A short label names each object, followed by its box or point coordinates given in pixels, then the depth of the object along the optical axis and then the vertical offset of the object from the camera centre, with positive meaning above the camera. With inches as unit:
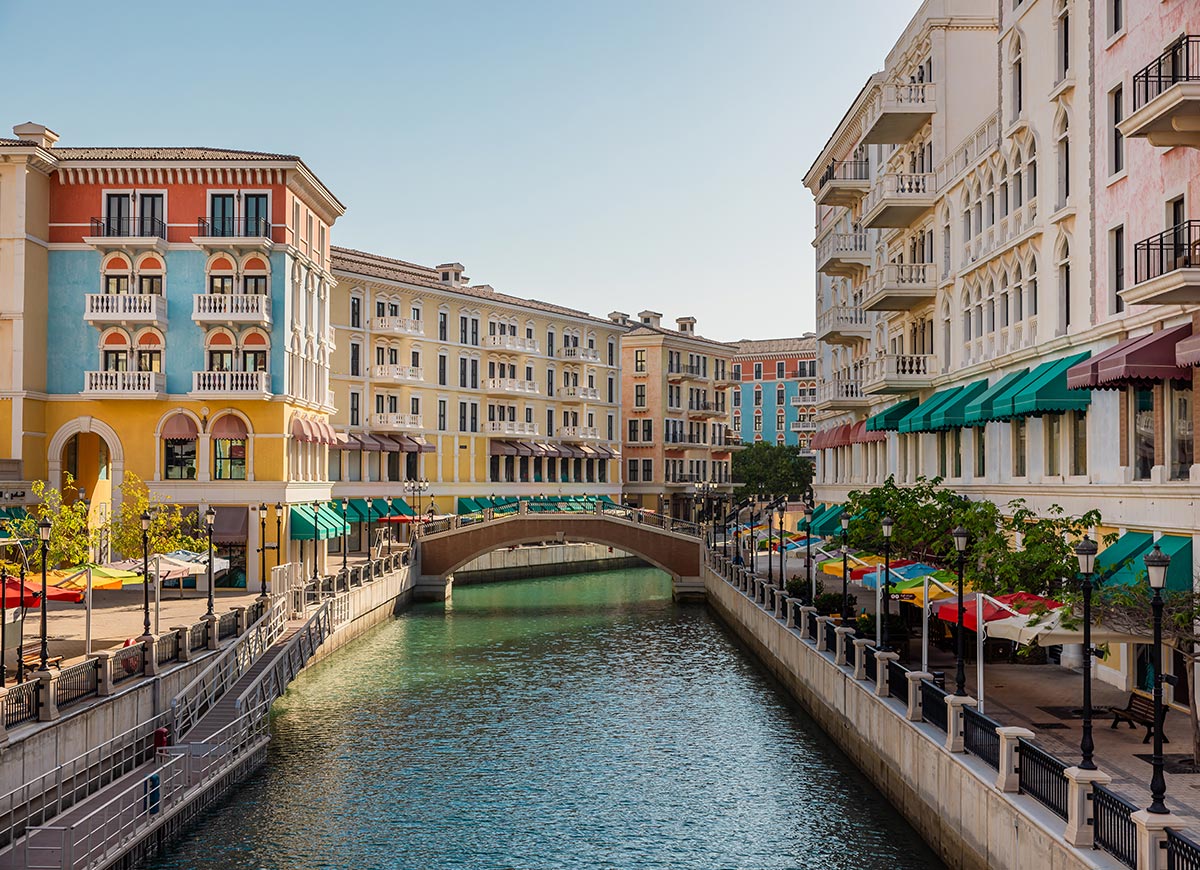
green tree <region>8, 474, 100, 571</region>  1444.4 -87.0
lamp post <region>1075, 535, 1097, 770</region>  665.6 -90.3
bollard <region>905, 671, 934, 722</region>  919.7 -178.7
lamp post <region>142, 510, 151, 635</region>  1232.2 -88.3
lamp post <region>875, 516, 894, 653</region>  1116.5 -103.1
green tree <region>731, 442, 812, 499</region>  4532.5 -13.5
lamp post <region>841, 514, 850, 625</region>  1359.5 -110.0
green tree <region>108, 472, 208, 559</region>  1667.1 -90.2
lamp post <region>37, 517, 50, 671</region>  1030.4 -58.2
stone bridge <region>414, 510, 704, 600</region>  2694.4 -164.2
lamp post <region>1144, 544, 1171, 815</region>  589.0 -93.4
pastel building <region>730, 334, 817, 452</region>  5497.0 +390.9
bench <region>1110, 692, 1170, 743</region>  846.5 -181.9
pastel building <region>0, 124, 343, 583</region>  2050.9 +257.5
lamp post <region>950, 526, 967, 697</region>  870.4 -71.5
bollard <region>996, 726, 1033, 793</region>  698.2 -172.4
